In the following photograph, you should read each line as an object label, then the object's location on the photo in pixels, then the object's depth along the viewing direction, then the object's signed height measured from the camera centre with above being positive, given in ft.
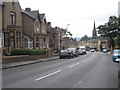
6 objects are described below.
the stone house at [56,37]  220.62 +8.13
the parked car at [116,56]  89.71 -4.95
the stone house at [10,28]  107.24 +8.54
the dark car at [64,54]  122.62 -5.39
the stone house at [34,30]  141.79 +9.83
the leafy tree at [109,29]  206.74 +15.03
